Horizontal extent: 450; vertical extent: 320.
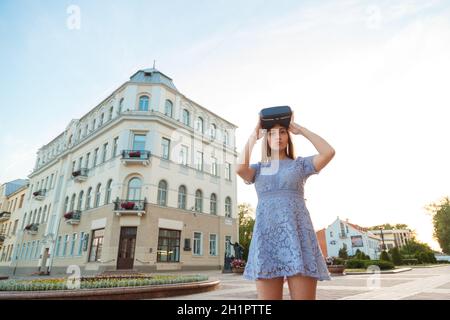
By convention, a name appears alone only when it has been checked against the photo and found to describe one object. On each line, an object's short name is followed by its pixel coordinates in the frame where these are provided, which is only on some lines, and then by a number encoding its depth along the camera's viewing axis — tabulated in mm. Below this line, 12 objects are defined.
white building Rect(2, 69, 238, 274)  21859
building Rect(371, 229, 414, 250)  79306
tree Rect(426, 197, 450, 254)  44250
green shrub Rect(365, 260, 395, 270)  22202
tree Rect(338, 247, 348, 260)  41872
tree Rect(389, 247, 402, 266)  33312
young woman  1939
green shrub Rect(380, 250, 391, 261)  29725
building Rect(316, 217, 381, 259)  59922
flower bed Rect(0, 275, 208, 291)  7680
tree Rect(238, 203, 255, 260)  51750
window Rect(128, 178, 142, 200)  22797
